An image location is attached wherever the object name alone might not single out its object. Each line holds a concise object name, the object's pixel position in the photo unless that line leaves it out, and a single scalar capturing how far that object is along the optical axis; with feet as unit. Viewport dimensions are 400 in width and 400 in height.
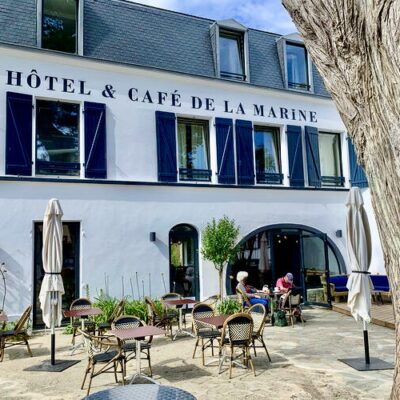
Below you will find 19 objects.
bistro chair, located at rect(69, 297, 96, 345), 25.20
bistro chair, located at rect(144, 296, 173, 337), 26.68
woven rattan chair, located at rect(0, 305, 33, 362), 22.94
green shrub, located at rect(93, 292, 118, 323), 29.11
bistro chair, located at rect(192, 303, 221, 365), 21.16
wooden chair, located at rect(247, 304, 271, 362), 20.45
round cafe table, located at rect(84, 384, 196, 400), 9.22
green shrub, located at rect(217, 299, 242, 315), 31.04
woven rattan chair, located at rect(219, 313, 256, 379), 19.25
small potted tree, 34.04
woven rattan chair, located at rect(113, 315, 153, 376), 20.02
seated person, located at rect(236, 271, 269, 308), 31.24
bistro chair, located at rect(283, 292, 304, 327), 30.55
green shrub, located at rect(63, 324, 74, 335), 29.37
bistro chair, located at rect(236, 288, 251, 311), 29.96
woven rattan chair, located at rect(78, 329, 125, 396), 17.31
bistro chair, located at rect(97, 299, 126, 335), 24.76
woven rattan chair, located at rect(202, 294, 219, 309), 33.78
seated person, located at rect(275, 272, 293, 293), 31.91
